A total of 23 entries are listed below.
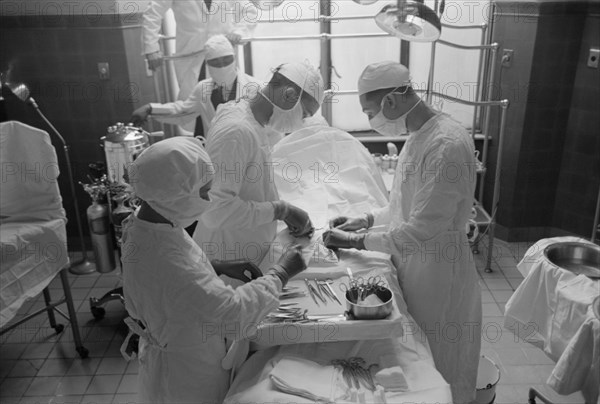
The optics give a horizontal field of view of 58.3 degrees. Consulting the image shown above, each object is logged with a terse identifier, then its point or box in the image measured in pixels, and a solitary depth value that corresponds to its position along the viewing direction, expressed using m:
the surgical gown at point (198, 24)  4.16
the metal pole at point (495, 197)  3.74
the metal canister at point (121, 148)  3.28
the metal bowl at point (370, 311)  1.73
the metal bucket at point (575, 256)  2.53
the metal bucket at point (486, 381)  2.47
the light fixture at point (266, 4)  3.91
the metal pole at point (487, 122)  3.98
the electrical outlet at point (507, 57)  4.17
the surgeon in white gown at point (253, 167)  2.15
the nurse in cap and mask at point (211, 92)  3.62
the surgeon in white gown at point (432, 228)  2.07
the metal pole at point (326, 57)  4.50
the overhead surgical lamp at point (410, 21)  1.94
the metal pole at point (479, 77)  3.97
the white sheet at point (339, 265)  1.59
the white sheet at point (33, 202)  2.83
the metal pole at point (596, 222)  3.36
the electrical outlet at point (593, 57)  3.88
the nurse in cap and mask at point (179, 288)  1.58
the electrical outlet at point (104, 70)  4.02
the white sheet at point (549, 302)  2.22
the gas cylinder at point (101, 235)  3.66
